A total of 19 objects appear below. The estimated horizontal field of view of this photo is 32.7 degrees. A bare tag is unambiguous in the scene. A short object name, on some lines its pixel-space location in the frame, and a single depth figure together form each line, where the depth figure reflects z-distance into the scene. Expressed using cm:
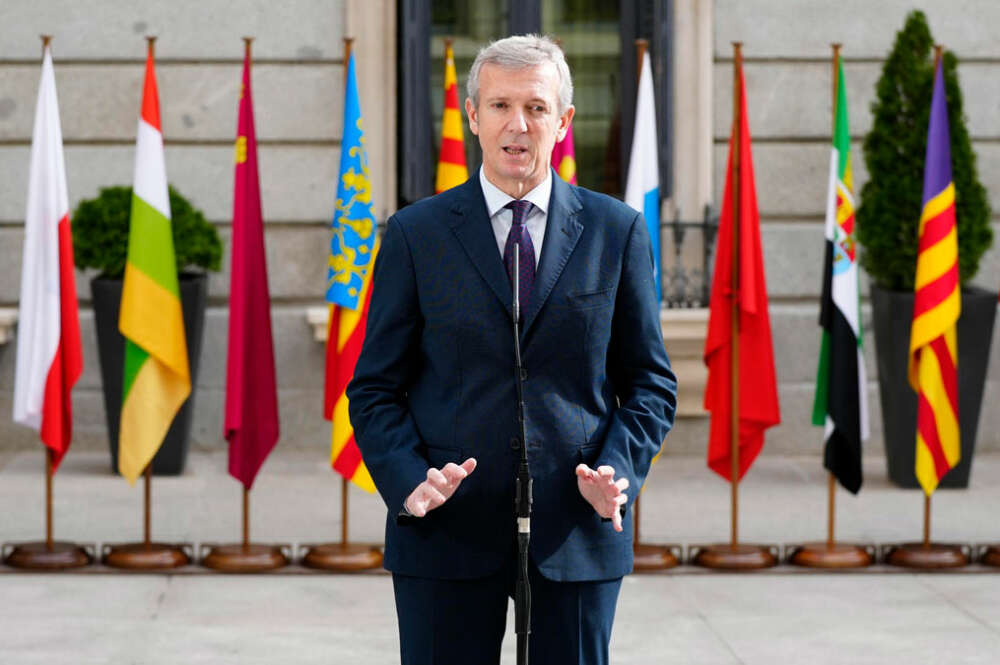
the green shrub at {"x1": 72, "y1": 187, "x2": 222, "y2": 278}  898
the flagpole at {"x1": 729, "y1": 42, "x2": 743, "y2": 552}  748
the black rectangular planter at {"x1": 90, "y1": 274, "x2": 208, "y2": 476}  901
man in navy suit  324
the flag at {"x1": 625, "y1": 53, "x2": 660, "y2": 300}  765
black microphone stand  305
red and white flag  729
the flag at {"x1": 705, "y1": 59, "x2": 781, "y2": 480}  752
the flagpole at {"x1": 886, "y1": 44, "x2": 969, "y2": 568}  726
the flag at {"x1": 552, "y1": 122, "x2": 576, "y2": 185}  751
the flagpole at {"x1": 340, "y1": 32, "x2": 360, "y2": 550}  727
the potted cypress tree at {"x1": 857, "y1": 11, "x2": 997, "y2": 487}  885
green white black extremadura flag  752
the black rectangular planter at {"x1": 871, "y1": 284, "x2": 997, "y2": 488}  892
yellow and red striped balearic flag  753
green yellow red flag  731
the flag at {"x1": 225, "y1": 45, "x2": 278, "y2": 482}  731
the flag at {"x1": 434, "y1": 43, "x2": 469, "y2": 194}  761
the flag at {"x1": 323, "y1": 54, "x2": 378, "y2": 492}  726
